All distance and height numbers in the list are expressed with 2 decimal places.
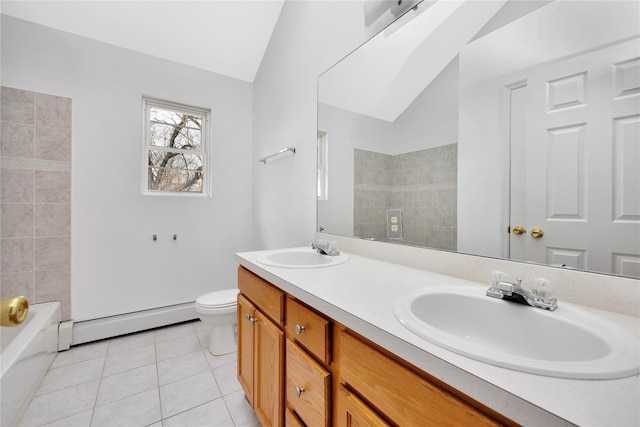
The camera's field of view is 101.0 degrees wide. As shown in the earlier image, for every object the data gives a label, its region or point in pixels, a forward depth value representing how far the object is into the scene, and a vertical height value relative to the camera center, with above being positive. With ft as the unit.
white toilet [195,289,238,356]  6.31 -2.59
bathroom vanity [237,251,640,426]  1.25 -1.05
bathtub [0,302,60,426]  4.00 -2.65
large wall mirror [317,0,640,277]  2.33 +0.94
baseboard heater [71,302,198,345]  7.00 -3.20
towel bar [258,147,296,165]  6.86 +1.62
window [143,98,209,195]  8.18 +2.02
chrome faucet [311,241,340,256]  4.86 -0.69
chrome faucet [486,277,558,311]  2.23 -0.72
